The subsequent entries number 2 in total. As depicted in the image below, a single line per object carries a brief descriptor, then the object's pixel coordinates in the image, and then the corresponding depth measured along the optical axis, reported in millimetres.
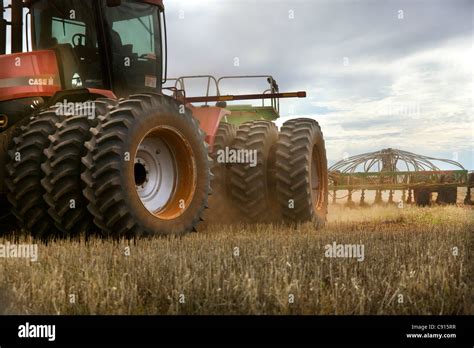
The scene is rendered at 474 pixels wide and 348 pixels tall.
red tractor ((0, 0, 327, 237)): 5746
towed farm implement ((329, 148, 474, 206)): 16703
